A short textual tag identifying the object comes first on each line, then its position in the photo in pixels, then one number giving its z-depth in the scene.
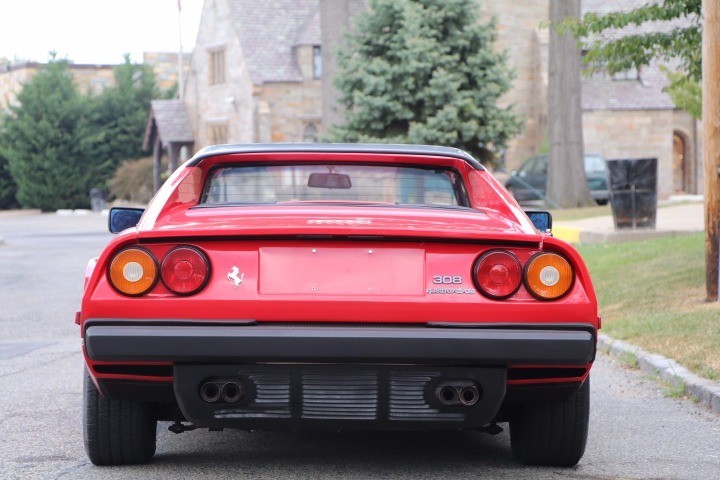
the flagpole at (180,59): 57.28
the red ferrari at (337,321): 4.73
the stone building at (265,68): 49.41
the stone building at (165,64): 71.75
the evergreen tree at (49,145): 53.97
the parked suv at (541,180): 36.88
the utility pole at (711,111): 10.92
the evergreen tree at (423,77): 30.31
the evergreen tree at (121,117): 56.56
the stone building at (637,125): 46.97
